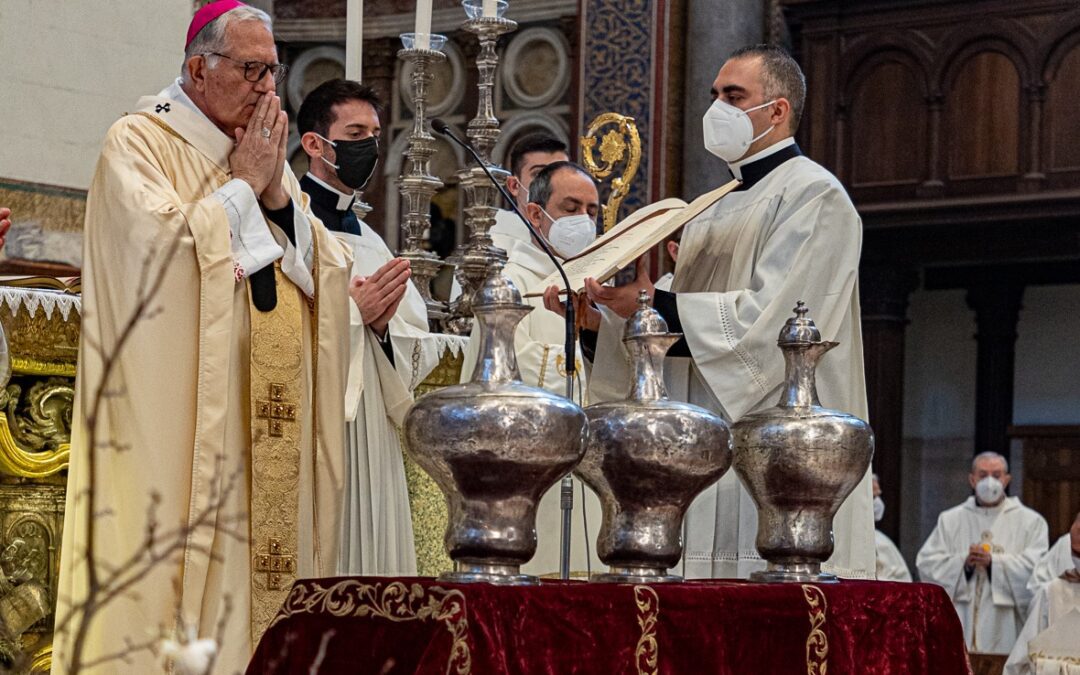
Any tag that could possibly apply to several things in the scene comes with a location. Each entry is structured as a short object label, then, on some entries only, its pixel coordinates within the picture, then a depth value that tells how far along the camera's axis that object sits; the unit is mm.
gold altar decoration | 4488
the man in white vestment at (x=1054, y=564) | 11133
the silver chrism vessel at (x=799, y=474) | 3273
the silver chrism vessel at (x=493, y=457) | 2725
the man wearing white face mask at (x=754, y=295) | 3976
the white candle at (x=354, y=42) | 5316
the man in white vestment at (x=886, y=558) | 11594
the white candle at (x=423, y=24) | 5355
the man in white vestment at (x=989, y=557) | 11805
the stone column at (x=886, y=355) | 11961
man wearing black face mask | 4676
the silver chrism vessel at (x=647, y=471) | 2973
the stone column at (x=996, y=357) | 13000
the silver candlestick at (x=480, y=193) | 5682
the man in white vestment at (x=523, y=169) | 6582
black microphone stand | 3142
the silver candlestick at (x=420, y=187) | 5746
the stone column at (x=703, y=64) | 10430
